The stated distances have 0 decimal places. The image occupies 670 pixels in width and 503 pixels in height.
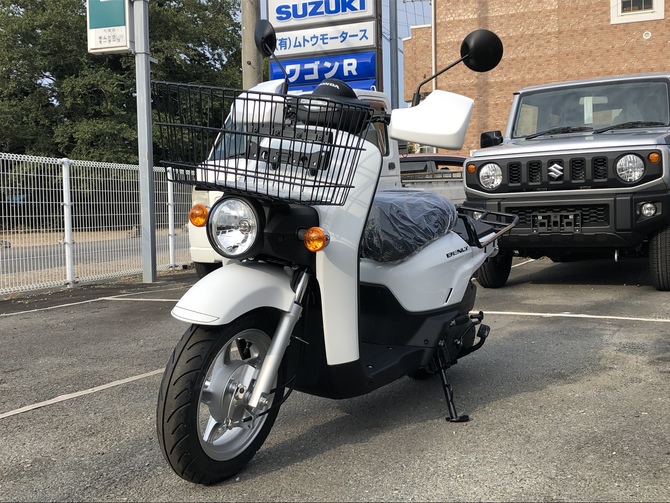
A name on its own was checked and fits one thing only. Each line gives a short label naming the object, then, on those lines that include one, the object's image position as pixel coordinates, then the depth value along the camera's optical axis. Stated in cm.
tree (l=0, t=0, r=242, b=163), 2708
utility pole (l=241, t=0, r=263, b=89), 1099
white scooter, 249
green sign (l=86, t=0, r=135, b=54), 930
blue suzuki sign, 1344
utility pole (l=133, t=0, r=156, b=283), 935
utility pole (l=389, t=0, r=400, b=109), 1935
